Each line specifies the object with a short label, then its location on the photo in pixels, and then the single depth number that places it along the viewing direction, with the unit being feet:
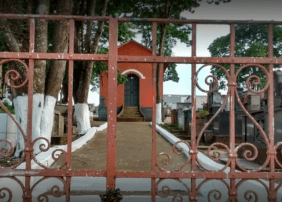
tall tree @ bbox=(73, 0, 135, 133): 31.32
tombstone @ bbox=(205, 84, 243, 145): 32.81
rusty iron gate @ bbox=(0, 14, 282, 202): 8.23
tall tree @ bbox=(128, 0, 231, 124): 41.80
